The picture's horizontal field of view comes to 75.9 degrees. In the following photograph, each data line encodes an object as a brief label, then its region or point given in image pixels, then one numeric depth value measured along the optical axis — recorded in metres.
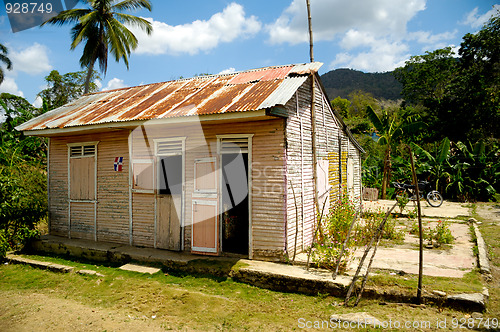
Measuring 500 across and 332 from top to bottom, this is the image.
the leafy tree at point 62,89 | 26.39
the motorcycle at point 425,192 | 14.29
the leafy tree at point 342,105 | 42.22
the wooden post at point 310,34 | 8.31
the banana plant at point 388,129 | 15.73
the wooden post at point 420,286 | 4.81
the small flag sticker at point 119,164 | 8.59
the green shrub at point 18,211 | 8.58
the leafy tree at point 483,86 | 20.20
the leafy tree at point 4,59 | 28.20
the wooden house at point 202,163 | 6.71
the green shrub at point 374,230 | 8.09
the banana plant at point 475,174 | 15.64
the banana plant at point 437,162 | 15.52
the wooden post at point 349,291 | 5.11
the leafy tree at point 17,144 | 13.80
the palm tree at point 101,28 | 20.47
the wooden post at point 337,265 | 5.60
